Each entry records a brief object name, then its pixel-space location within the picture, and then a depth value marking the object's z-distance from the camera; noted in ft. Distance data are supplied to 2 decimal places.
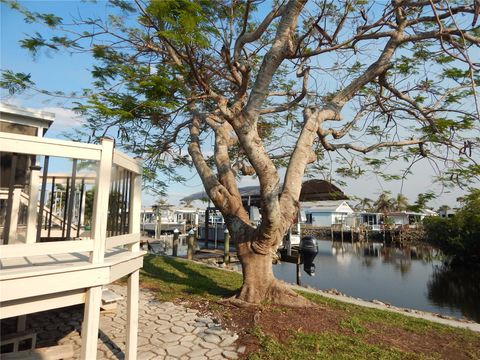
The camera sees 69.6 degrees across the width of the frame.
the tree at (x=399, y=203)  184.55
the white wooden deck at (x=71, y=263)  8.23
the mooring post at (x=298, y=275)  40.91
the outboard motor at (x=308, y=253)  39.68
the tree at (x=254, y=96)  19.10
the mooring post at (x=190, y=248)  50.42
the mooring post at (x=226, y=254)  51.58
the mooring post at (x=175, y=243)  55.29
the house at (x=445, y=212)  103.78
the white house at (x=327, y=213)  177.47
